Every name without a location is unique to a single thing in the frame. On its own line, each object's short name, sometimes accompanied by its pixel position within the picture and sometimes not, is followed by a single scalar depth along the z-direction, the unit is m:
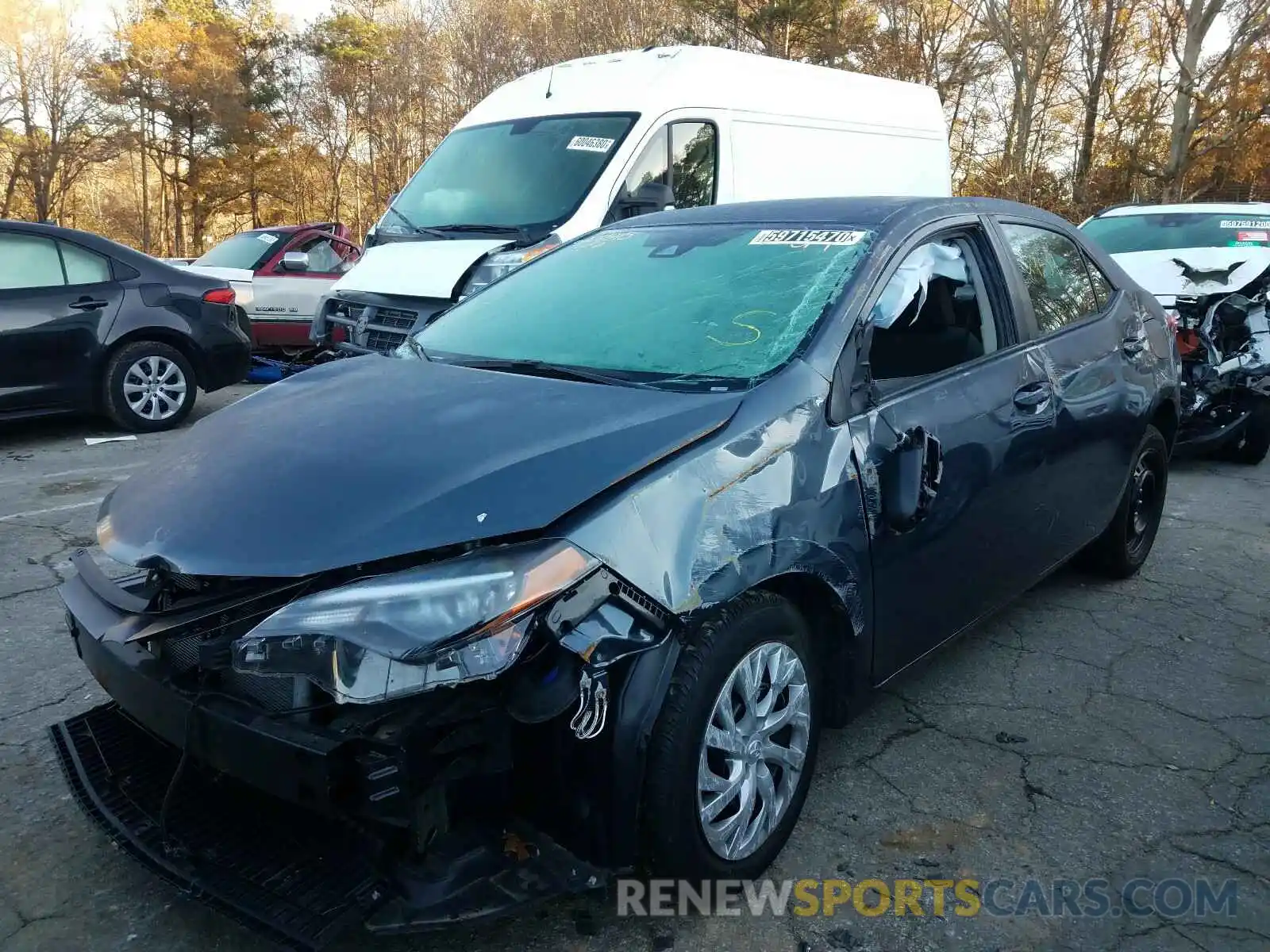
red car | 11.08
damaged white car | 6.68
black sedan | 6.95
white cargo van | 6.80
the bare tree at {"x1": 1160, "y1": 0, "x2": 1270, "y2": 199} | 21.06
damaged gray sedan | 1.92
